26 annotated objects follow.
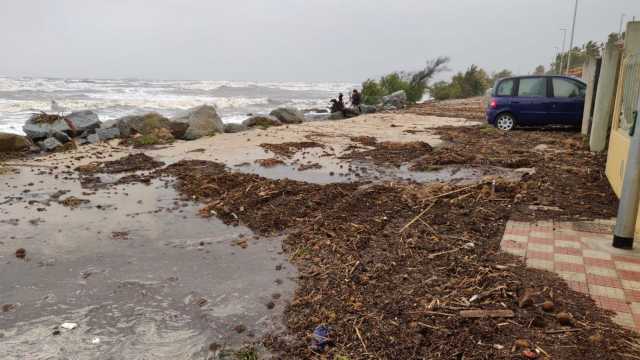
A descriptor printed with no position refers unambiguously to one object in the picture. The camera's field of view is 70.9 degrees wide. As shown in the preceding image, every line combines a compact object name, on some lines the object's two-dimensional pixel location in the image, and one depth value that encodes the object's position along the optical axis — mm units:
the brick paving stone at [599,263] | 4152
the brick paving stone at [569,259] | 4242
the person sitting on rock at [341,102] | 24350
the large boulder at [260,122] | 18531
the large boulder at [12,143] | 12164
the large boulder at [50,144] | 13109
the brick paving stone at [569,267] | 4051
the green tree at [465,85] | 39688
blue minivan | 12648
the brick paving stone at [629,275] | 3904
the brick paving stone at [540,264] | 4109
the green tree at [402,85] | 30625
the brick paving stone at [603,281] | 3787
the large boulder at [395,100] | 29372
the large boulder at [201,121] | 15518
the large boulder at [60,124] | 13922
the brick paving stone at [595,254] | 4340
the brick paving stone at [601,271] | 3978
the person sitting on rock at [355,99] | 25983
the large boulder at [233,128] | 17284
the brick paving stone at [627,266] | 4093
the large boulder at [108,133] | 14912
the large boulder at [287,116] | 20219
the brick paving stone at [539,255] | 4312
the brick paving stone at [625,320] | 3174
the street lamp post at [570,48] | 40900
